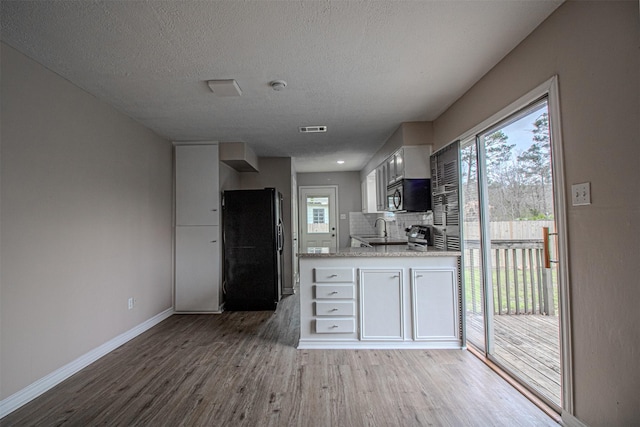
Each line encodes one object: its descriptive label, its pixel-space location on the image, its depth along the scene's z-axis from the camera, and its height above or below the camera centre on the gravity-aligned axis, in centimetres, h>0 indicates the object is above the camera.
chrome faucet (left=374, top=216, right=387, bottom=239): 584 -7
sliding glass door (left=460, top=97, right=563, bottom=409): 200 -25
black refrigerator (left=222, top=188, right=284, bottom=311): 421 -40
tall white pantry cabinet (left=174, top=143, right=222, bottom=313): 412 -9
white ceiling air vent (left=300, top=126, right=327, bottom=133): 368 +114
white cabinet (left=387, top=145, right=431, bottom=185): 343 +67
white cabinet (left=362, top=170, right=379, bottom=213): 566 +51
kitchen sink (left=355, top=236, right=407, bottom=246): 416 -32
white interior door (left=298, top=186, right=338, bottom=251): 666 +10
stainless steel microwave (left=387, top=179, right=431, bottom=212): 338 +27
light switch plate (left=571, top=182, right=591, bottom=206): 150 +11
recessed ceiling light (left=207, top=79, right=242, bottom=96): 244 +113
